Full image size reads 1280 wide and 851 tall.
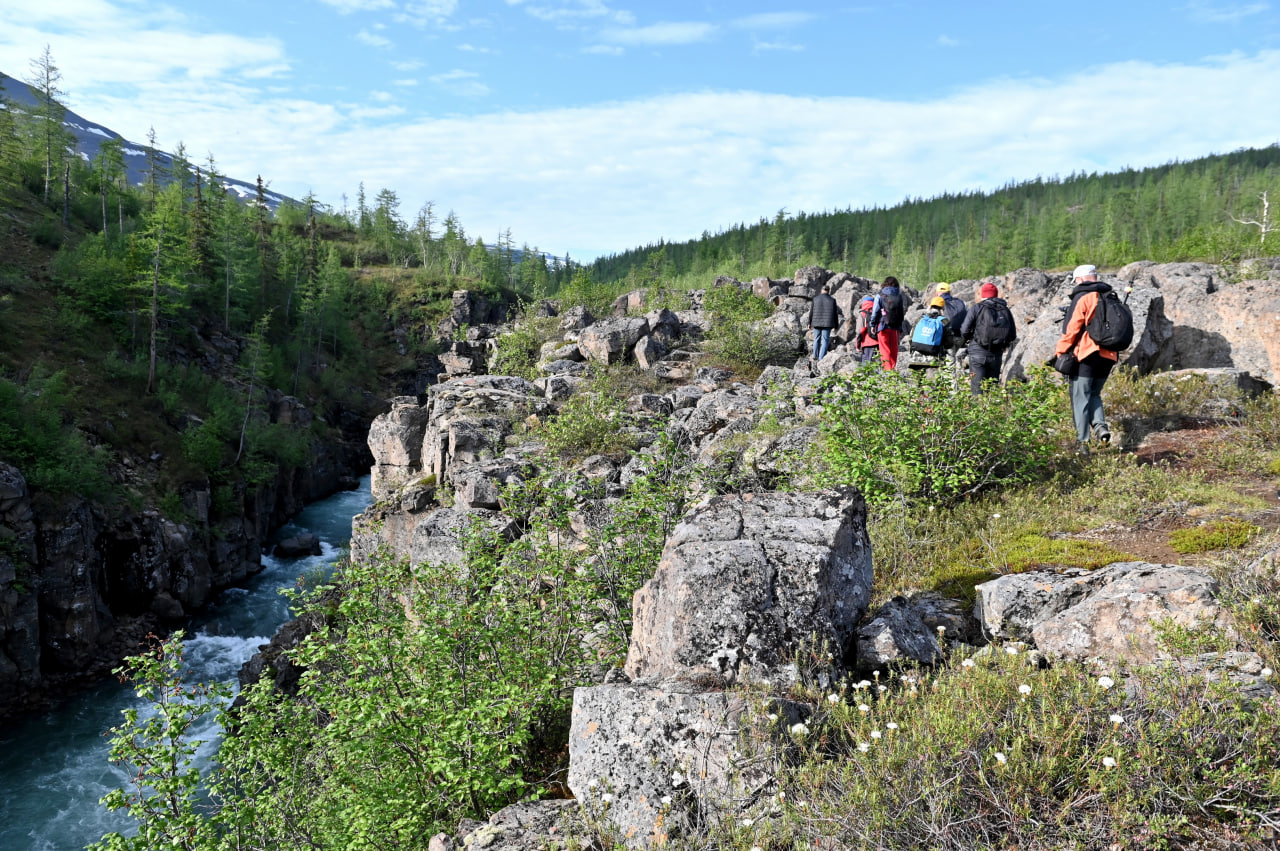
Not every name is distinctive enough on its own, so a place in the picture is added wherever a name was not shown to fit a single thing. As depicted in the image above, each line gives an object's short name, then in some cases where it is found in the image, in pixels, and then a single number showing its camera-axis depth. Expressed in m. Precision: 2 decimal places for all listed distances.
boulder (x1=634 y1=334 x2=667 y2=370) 22.22
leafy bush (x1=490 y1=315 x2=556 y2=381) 26.69
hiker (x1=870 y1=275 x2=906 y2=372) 13.51
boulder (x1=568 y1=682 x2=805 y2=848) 3.99
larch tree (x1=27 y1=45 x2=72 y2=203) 57.28
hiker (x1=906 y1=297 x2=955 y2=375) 11.99
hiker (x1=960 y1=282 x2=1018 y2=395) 10.79
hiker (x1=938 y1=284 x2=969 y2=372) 12.23
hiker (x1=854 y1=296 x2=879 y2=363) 14.37
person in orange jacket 8.73
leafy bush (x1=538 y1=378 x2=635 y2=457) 14.82
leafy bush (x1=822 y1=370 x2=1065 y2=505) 8.16
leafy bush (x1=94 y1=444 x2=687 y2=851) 5.85
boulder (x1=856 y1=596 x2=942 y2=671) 5.08
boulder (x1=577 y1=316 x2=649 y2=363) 22.73
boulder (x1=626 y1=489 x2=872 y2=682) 4.99
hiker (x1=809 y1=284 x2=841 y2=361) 16.98
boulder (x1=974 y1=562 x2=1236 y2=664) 4.43
